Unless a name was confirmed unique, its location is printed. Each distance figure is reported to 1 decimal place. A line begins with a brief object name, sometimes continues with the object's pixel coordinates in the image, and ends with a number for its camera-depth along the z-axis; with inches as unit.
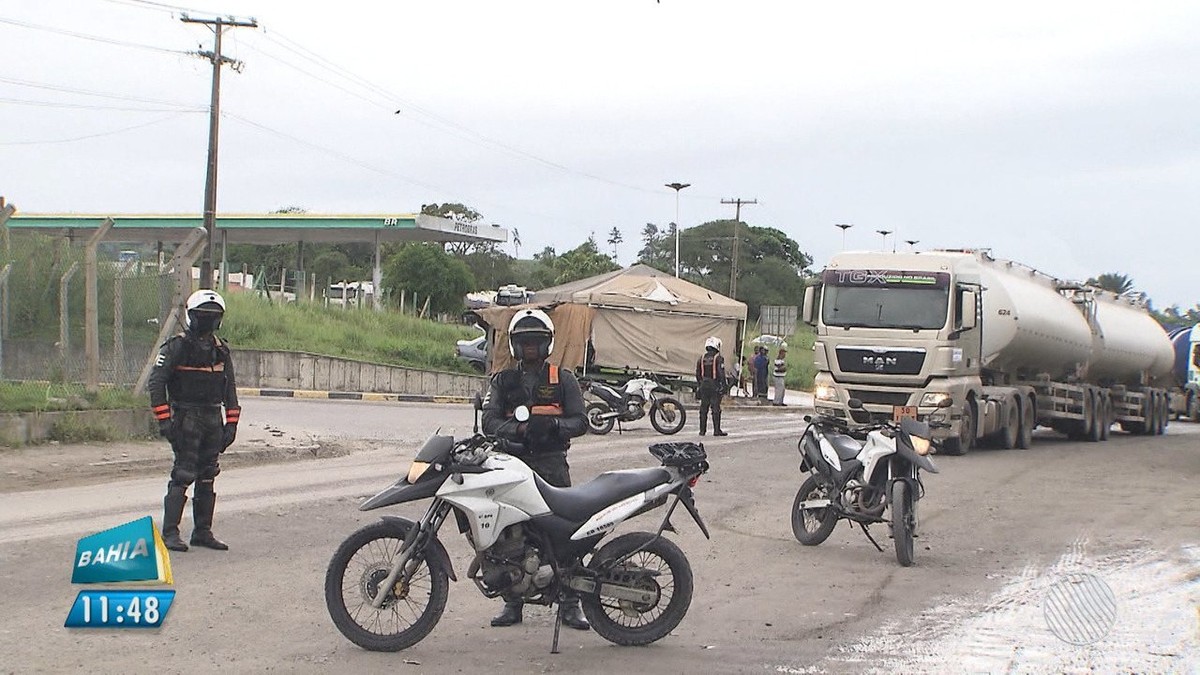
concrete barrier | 1354.6
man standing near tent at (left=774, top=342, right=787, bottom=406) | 1369.3
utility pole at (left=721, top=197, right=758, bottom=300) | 2305.9
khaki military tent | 1227.9
